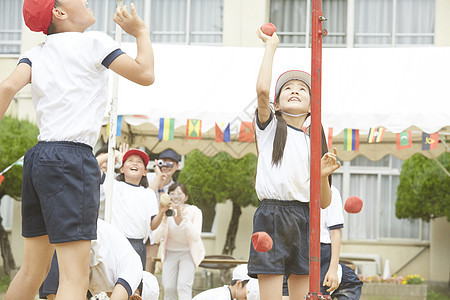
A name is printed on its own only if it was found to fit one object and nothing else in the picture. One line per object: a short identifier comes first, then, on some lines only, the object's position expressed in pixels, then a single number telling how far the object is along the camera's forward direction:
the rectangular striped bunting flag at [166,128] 10.93
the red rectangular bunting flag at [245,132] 10.95
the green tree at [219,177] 18.76
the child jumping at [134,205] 9.93
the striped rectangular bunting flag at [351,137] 10.96
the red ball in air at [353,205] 5.53
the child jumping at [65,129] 4.41
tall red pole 4.35
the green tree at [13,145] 18.30
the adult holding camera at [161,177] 12.03
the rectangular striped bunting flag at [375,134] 10.82
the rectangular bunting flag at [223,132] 10.95
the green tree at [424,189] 17.92
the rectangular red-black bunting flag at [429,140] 10.78
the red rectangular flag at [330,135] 10.75
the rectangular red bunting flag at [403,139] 10.99
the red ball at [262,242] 4.92
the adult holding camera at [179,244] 12.07
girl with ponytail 5.51
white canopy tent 10.90
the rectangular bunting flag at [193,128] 11.01
